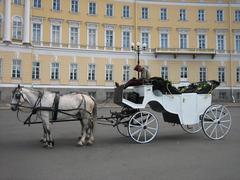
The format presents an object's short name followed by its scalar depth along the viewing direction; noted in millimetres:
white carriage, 10125
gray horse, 9117
